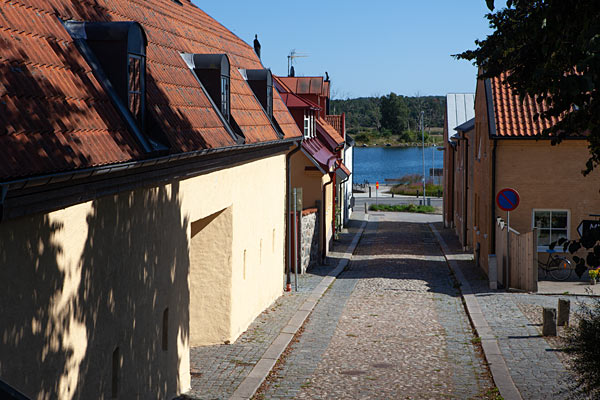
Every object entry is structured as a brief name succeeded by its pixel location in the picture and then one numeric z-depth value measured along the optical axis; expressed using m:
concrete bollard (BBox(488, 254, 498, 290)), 19.56
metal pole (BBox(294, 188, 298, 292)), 19.35
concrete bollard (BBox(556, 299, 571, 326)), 14.18
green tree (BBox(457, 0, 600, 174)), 5.86
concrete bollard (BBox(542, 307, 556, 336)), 13.45
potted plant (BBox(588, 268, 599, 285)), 19.10
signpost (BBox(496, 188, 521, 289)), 18.75
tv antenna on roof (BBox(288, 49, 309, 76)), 37.41
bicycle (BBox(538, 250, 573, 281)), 20.47
